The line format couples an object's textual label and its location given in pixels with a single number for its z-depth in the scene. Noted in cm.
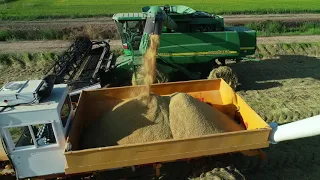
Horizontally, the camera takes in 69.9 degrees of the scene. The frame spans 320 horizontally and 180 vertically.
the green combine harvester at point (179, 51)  713
